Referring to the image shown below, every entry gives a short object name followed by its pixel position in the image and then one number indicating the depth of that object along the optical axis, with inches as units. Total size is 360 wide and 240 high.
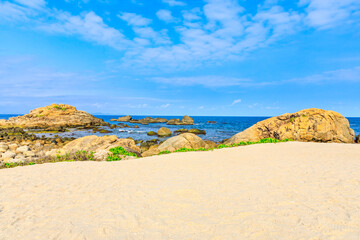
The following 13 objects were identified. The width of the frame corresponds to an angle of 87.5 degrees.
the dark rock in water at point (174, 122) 2928.6
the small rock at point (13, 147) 808.7
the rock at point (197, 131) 1708.2
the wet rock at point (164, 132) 1544.0
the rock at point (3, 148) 752.2
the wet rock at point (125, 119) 3656.5
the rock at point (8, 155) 651.5
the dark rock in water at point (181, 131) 1791.3
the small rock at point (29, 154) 687.0
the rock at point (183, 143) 717.3
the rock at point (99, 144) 676.1
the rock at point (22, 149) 759.1
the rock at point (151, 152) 692.9
